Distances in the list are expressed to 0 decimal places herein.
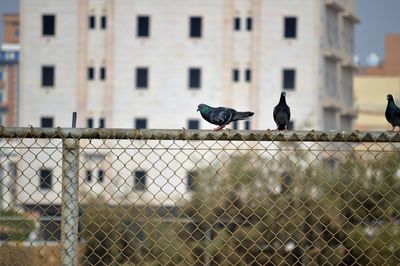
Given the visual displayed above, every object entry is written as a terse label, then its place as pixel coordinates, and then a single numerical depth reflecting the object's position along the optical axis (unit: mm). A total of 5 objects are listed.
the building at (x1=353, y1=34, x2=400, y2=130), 188500
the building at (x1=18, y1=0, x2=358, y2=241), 131375
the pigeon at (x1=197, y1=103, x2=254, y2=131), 16406
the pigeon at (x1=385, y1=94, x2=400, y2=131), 17791
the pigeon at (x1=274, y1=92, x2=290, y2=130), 18000
